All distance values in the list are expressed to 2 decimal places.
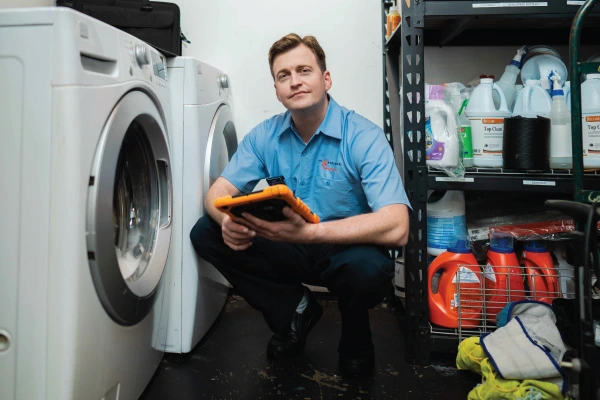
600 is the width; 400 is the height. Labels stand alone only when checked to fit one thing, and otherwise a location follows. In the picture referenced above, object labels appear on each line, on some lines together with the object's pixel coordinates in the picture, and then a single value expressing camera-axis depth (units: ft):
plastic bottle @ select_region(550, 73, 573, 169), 4.62
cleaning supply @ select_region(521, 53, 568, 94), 5.24
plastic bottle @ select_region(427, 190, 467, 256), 5.14
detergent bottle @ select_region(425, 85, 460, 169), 4.69
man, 4.18
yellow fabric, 3.54
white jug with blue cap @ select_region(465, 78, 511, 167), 4.74
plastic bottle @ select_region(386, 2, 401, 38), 5.51
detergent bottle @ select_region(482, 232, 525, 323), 4.83
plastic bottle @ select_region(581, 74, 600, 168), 4.37
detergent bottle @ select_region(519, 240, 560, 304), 4.83
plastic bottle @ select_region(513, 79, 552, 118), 4.79
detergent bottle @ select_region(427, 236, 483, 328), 4.78
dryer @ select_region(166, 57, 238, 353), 4.64
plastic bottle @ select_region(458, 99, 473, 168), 4.83
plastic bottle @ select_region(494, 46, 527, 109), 5.20
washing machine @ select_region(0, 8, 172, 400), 2.79
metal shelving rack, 4.38
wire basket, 4.77
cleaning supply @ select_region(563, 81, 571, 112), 4.78
